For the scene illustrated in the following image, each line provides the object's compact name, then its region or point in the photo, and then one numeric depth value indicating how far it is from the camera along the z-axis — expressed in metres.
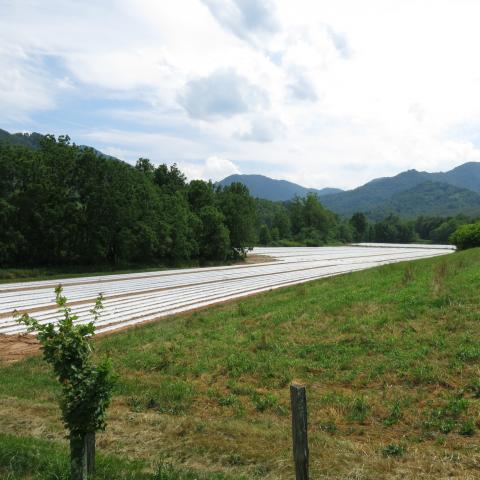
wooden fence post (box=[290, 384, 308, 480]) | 4.74
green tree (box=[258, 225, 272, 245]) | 83.50
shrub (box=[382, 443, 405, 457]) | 5.71
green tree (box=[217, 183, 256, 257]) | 45.47
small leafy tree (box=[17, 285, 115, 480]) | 4.56
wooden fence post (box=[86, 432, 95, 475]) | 5.11
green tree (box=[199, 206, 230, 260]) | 42.09
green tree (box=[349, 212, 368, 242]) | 111.56
